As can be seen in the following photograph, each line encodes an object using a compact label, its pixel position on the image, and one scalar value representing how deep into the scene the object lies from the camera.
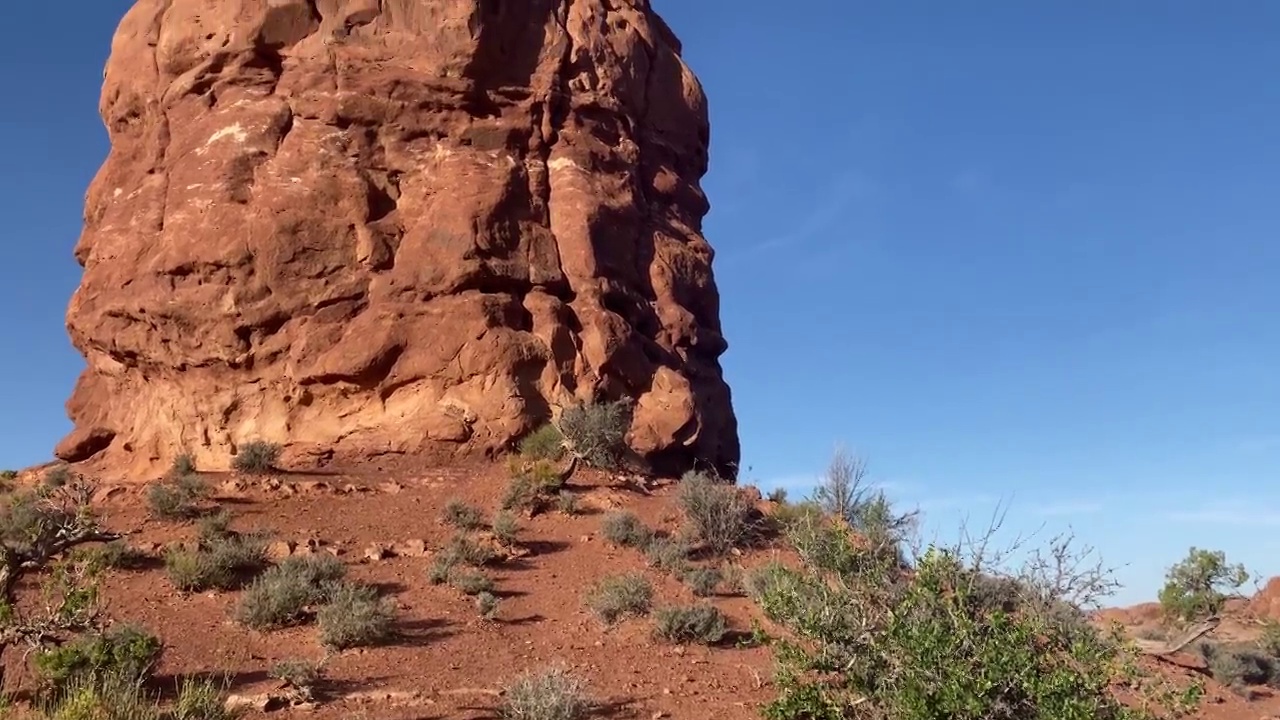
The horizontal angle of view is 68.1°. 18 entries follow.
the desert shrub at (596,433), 16.23
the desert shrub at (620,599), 10.63
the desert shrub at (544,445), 16.17
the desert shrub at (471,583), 11.19
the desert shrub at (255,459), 14.89
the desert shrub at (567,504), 14.39
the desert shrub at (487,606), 10.55
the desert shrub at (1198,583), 20.41
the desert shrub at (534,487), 14.22
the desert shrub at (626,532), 13.39
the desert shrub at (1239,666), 14.58
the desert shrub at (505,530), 12.94
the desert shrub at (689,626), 10.12
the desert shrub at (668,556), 12.62
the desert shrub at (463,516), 13.40
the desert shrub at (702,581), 12.04
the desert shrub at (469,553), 11.99
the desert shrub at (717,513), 13.99
